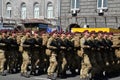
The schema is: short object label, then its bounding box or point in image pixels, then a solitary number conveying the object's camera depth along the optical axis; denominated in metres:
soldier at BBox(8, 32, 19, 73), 17.70
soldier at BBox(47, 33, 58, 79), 15.98
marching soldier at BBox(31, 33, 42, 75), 17.09
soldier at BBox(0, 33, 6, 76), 17.20
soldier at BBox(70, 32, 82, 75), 17.25
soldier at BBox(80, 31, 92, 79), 15.26
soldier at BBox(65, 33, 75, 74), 16.56
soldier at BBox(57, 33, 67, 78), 16.23
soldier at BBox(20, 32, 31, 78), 16.66
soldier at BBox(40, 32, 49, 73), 17.50
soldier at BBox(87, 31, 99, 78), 15.42
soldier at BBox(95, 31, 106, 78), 16.03
